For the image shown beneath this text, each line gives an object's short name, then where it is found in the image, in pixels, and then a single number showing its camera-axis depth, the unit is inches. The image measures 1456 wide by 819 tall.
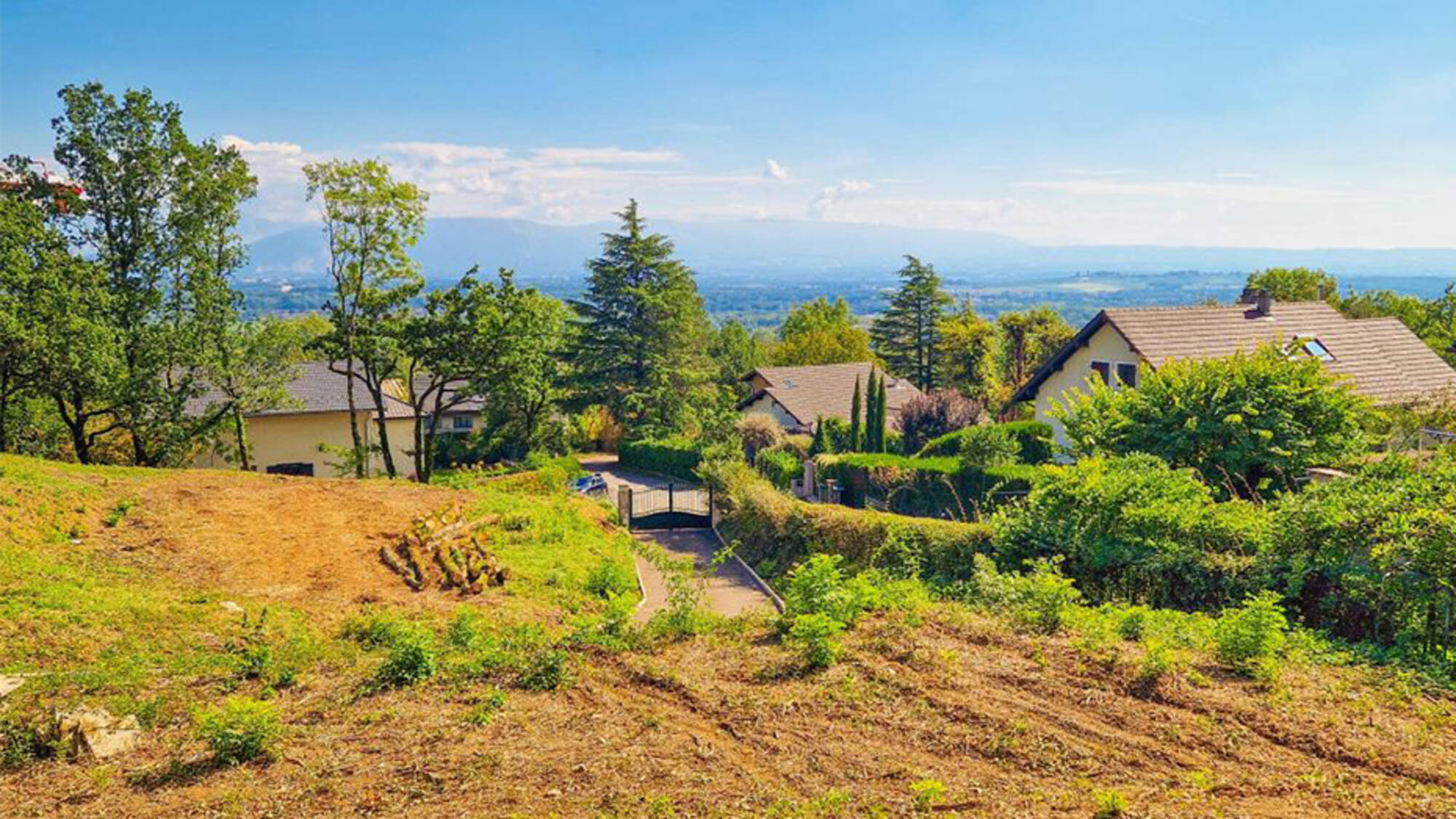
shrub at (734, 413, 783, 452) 1387.8
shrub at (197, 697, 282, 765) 266.1
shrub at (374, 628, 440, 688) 331.3
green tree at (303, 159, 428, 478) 1012.5
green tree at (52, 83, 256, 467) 897.5
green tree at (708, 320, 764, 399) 2524.6
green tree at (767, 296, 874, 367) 2389.3
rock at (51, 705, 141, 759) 275.7
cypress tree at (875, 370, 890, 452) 1267.2
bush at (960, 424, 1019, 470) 862.5
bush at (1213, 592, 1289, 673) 307.7
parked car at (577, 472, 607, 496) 1259.4
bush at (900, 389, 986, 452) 1241.4
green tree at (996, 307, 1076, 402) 2137.1
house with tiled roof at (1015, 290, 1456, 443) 1019.3
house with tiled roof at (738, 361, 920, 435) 1596.9
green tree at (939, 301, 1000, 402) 2073.1
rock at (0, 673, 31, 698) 317.9
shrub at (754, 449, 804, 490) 1069.8
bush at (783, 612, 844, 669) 328.5
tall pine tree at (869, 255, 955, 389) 2260.1
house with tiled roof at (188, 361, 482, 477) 1259.8
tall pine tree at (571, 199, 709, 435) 1635.1
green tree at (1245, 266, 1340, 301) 1969.7
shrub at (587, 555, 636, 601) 596.1
